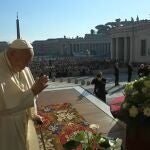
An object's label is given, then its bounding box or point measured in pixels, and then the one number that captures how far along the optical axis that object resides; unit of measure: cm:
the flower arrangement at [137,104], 325
